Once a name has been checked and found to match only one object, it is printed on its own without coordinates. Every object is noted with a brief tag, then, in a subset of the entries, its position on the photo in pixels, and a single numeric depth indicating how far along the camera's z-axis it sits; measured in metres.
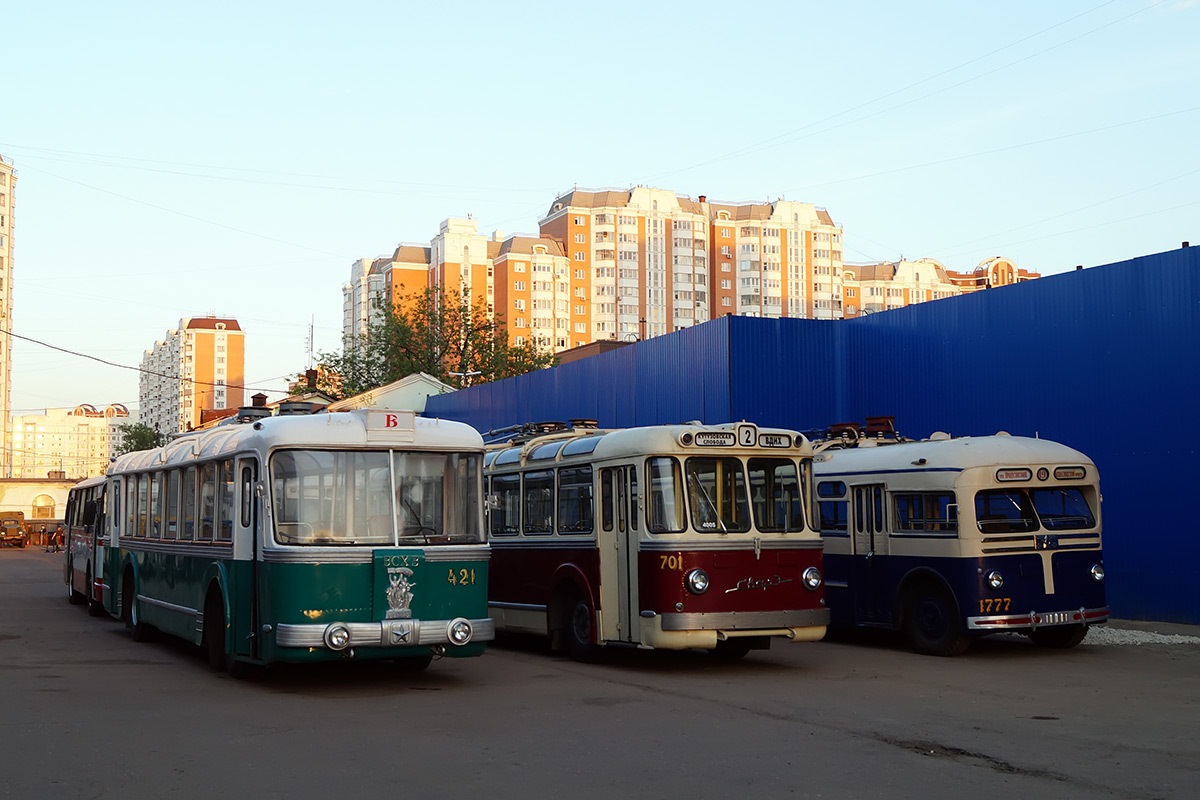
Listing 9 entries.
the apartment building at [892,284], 152.25
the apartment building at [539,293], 131.25
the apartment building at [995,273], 144.88
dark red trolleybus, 14.21
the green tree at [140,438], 114.38
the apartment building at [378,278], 140.12
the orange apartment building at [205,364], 182.88
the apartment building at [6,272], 124.56
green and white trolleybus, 12.27
